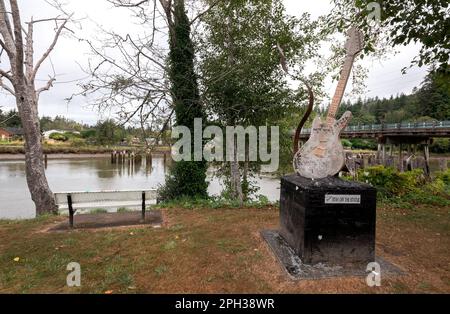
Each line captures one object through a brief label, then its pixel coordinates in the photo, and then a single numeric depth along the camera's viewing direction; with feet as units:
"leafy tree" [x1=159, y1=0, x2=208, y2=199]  25.74
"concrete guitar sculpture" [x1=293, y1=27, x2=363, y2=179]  12.28
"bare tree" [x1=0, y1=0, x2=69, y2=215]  25.81
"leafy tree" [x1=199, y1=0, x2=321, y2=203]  25.94
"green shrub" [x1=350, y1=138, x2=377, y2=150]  208.04
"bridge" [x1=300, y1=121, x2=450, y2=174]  76.72
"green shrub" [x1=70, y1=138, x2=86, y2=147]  170.60
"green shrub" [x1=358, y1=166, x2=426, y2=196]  26.50
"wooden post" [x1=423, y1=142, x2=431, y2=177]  69.33
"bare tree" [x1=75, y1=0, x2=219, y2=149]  23.82
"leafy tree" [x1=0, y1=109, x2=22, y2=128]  213.66
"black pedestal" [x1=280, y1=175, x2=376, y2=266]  10.78
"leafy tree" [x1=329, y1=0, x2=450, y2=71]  15.02
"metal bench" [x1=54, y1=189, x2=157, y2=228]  16.93
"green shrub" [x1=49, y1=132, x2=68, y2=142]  195.42
